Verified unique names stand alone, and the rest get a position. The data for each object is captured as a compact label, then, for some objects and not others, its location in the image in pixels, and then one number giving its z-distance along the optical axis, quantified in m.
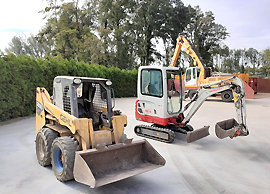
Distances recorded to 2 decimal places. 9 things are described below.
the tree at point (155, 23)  36.00
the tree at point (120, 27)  32.16
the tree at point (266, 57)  43.72
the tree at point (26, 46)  52.94
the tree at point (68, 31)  30.80
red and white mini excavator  6.25
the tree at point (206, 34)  43.91
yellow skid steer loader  4.07
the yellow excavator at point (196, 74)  17.23
